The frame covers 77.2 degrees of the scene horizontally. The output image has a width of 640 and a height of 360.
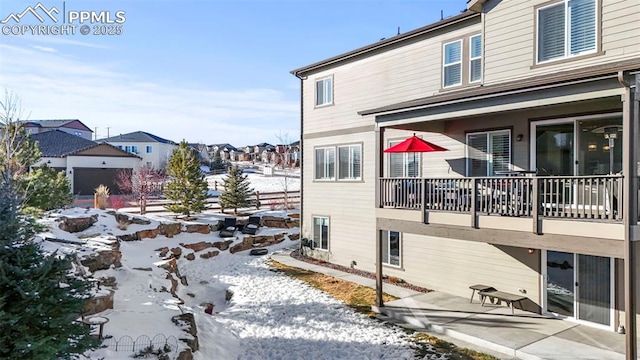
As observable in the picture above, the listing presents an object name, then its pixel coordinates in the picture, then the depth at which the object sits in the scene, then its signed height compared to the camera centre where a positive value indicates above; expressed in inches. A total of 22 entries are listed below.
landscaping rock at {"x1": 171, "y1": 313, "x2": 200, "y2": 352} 286.4 -113.9
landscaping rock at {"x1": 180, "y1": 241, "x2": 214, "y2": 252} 685.9 -113.0
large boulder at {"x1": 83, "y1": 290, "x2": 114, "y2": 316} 305.3 -96.5
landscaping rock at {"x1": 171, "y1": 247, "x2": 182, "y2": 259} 636.9 -114.8
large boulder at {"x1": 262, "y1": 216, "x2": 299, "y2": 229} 859.7 -89.3
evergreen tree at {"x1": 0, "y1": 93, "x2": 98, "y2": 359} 165.6 -52.6
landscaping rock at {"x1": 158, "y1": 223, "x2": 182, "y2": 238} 698.7 -86.2
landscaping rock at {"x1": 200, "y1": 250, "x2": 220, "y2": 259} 676.7 -125.9
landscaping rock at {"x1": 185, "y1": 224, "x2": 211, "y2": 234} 746.2 -89.7
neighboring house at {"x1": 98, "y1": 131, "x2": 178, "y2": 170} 1889.8 +161.2
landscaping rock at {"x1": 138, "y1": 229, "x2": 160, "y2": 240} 655.7 -88.8
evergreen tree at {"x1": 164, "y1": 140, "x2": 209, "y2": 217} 814.5 -9.3
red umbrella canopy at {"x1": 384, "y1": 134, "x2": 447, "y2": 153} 411.8 +36.3
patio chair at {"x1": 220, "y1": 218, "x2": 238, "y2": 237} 757.3 -91.3
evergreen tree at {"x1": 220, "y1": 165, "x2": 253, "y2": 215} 917.8 -28.4
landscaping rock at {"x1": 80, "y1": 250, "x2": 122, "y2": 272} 396.8 -83.1
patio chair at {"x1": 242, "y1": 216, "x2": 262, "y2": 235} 795.4 -91.6
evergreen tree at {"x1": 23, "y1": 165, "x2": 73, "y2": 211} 483.8 -14.0
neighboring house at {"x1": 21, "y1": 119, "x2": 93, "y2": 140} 2245.8 +326.5
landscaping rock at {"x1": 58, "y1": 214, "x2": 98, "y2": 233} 546.3 -61.2
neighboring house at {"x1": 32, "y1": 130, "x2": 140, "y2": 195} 1266.0 +58.6
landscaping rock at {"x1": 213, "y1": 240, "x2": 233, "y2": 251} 719.1 -115.4
